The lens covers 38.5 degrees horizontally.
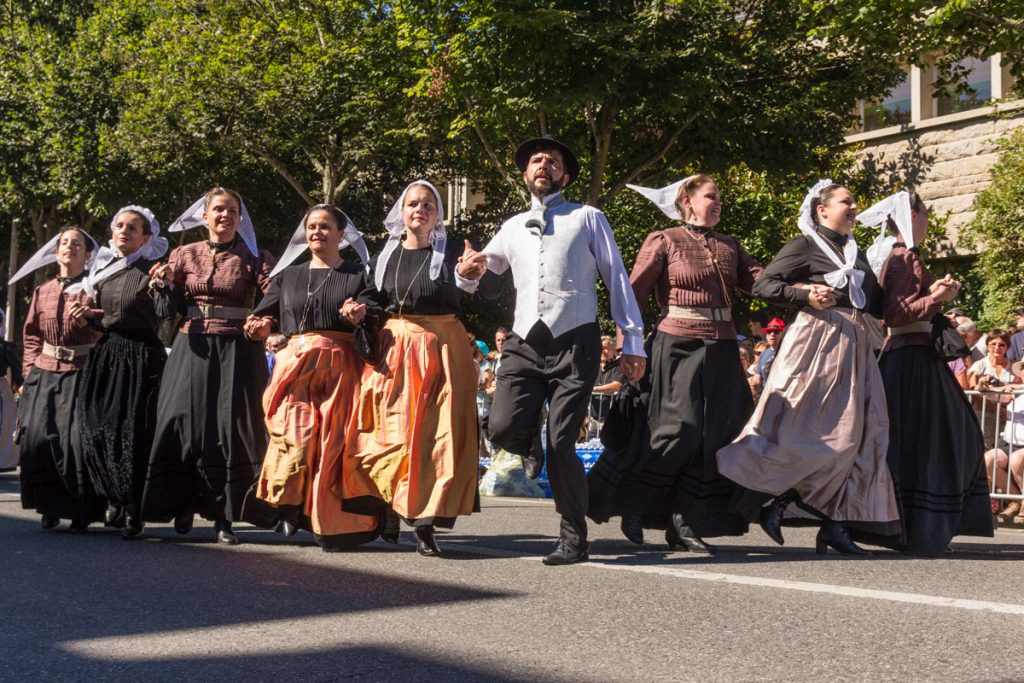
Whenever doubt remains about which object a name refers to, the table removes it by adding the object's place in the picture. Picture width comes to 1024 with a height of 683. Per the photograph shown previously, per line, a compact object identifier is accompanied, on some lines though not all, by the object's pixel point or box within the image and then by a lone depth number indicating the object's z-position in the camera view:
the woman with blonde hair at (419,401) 7.39
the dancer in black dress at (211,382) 8.38
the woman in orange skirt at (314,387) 7.69
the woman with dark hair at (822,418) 7.54
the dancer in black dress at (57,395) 9.15
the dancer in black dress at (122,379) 8.77
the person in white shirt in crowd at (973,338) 12.59
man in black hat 7.05
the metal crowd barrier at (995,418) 10.62
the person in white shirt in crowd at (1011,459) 10.59
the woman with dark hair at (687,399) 7.64
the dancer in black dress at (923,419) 7.75
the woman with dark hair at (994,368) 12.69
